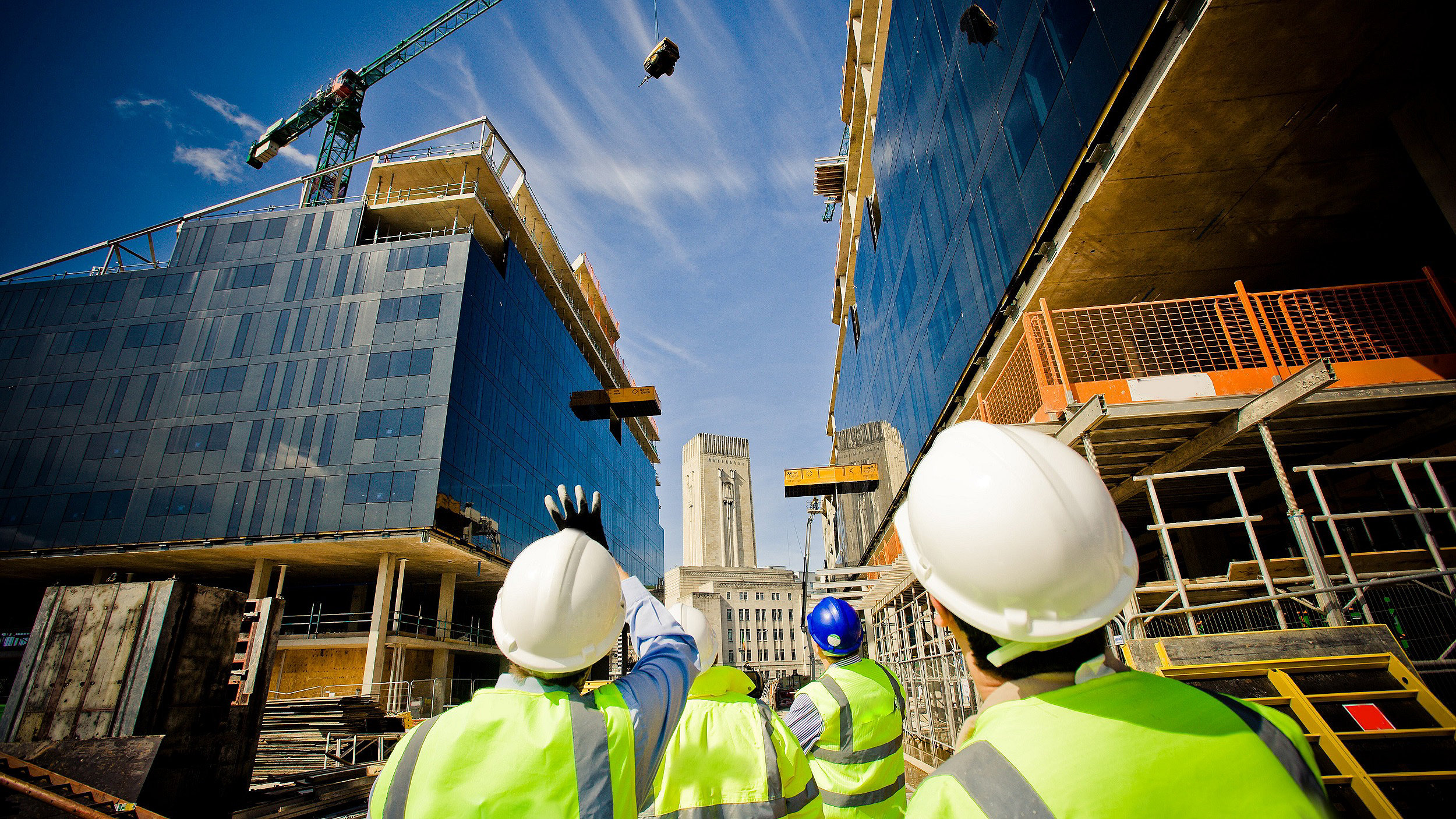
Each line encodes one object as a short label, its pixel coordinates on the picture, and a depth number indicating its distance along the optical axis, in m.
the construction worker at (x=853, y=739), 3.19
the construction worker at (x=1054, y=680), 1.08
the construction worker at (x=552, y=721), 1.73
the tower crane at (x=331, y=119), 52.72
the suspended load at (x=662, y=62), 33.03
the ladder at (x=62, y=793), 3.56
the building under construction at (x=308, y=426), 24.34
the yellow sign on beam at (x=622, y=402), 28.64
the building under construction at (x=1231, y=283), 5.97
